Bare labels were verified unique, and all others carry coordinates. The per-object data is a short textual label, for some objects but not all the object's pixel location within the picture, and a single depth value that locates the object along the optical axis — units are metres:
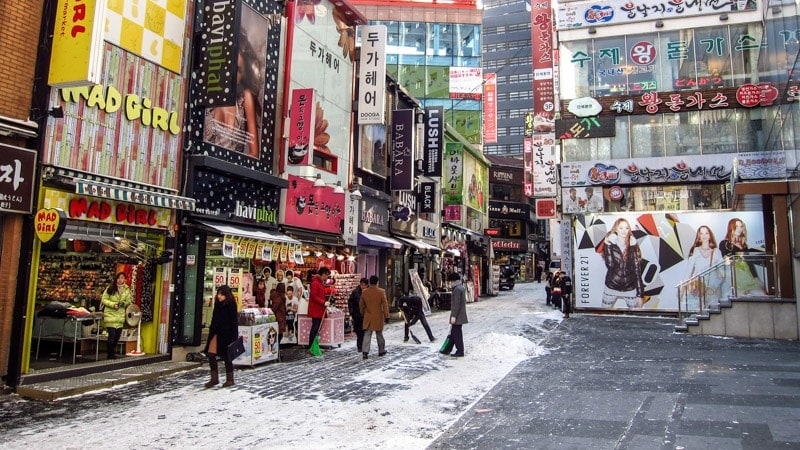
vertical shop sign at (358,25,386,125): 19.62
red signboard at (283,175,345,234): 15.99
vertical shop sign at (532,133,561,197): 35.03
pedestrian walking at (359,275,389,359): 12.58
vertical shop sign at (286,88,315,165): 15.20
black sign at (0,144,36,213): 8.44
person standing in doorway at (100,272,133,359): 10.84
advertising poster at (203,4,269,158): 13.02
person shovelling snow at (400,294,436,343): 15.27
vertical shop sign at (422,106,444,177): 25.72
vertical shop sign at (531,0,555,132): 33.34
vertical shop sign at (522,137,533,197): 40.40
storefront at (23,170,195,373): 9.53
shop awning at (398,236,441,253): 24.62
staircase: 16.34
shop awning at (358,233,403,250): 19.80
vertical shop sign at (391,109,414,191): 23.06
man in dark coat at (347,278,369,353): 13.52
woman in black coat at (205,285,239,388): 9.26
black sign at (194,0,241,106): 11.90
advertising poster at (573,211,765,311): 23.89
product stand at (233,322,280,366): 10.95
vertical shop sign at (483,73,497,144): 49.62
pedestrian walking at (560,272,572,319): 23.62
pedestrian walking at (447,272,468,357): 12.53
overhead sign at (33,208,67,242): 8.51
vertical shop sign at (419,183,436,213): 27.62
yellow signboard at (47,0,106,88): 8.83
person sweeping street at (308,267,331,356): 12.94
